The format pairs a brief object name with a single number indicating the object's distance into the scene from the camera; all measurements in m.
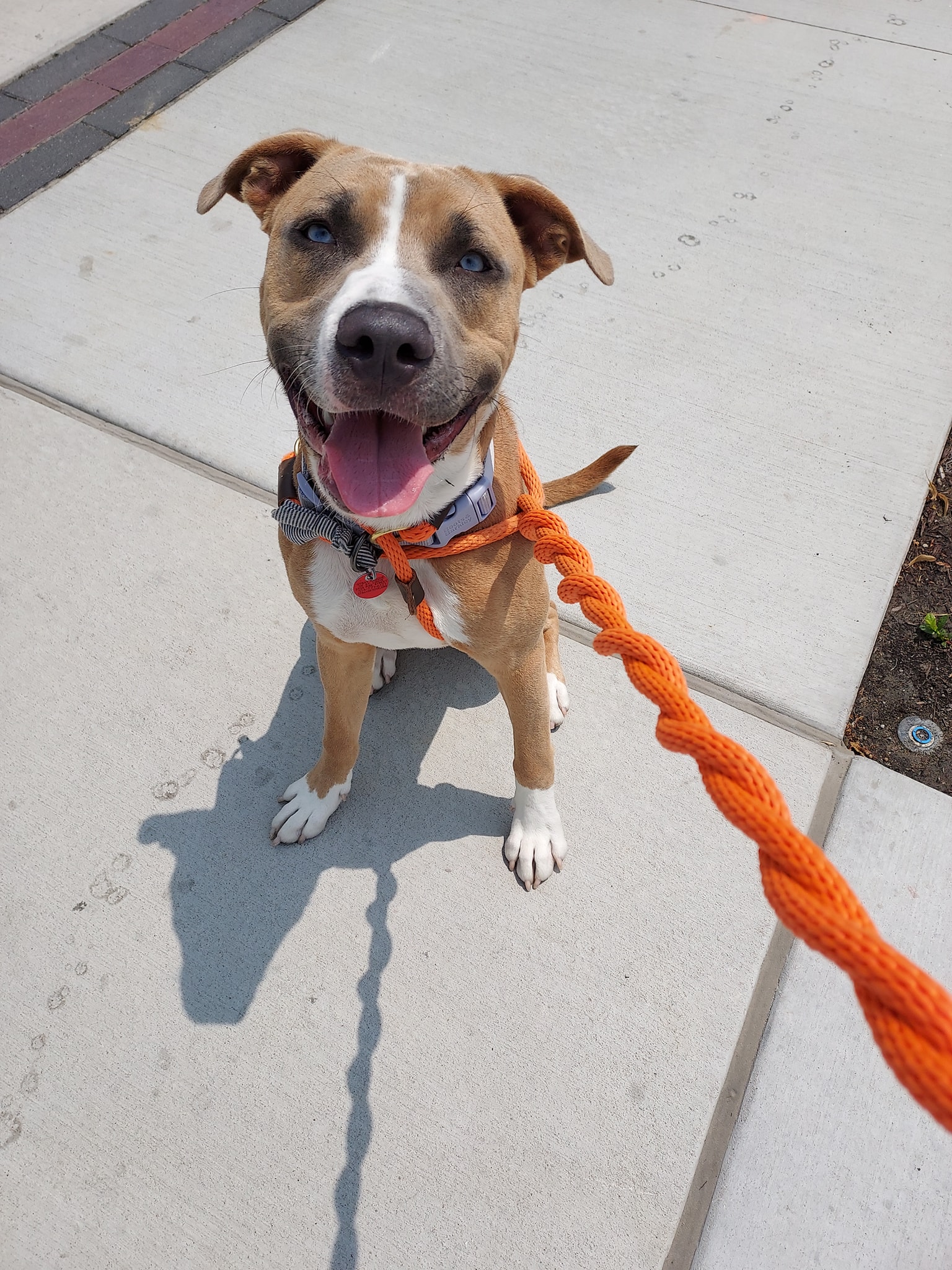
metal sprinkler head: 0.78
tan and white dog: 0.50
